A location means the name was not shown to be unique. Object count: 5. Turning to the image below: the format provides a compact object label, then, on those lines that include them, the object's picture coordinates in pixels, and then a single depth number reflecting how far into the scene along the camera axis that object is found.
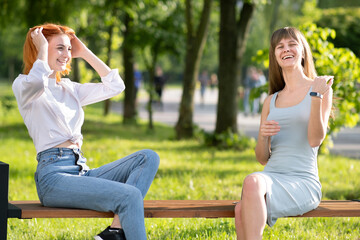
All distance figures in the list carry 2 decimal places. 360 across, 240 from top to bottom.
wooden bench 7.16
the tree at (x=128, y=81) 34.12
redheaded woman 7.16
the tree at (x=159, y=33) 30.02
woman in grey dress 7.26
